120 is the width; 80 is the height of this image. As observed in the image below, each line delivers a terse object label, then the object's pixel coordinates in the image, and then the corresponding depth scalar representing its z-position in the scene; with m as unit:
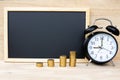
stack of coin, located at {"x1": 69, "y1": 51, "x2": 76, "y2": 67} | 1.22
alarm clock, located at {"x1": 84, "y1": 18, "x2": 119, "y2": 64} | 1.23
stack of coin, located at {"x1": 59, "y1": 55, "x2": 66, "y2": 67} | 1.22
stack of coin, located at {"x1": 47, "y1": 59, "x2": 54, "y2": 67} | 1.22
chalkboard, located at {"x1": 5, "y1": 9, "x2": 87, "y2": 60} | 1.29
